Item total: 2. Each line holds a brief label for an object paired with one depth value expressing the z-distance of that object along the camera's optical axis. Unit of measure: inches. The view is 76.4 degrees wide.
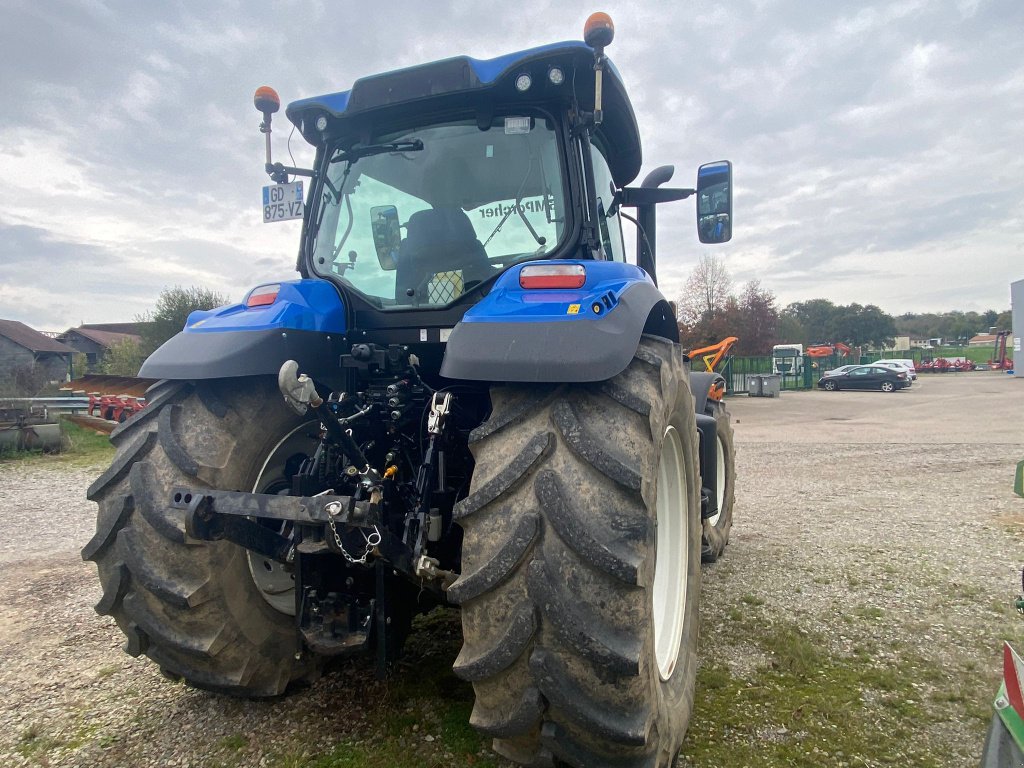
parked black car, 1163.3
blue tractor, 67.5
